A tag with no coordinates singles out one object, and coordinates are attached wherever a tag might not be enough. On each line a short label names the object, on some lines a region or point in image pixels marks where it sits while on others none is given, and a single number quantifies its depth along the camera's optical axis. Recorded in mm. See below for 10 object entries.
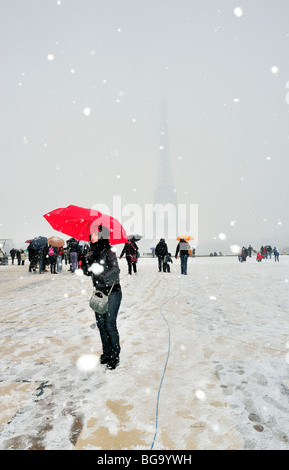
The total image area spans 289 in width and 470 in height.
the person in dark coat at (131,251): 14438
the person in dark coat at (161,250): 15967
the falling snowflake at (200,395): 2998
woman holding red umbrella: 3789
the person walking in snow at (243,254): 29375
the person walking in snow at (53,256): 16578
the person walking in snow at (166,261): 16906
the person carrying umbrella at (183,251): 14766
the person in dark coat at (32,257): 17711
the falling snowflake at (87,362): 3787
